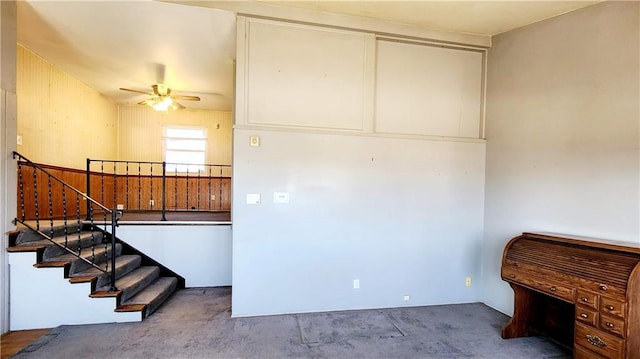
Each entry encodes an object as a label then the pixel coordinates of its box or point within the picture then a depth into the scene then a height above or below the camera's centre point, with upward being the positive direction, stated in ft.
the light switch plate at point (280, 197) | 11.33 -0.97
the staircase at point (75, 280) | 10.24 -4.18
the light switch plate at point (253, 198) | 11.12 -1.01
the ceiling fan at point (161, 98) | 17.21 +4.16
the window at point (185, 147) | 26.25 +1.97
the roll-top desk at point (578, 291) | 7.02 -3.00
